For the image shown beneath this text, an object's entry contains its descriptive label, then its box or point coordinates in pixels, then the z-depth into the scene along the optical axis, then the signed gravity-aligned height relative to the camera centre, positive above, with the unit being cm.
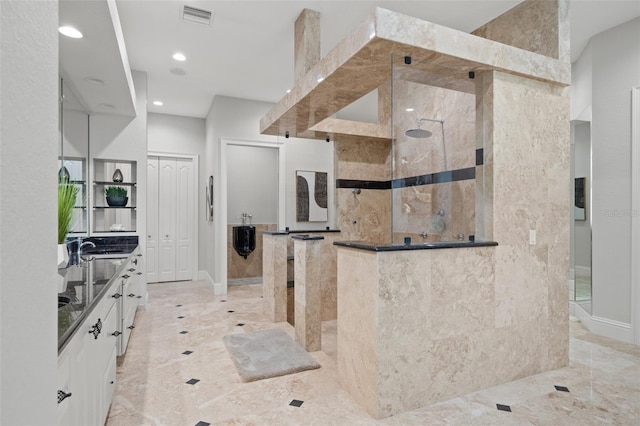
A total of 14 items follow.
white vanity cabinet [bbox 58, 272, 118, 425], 120 -67
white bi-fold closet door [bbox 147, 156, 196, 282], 630 -12
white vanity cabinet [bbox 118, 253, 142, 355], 278 -79
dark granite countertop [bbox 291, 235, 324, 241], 331 -24
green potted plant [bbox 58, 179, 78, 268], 220 +0
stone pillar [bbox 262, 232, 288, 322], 409 -76
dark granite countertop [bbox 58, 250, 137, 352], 123 -38
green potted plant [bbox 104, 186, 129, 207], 443 +21
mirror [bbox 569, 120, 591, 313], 394 -7
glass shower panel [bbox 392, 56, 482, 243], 258 +44
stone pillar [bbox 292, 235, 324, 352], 326 -79
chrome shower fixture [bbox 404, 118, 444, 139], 275 +64
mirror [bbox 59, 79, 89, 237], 327 +69
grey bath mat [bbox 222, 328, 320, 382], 275 -124
